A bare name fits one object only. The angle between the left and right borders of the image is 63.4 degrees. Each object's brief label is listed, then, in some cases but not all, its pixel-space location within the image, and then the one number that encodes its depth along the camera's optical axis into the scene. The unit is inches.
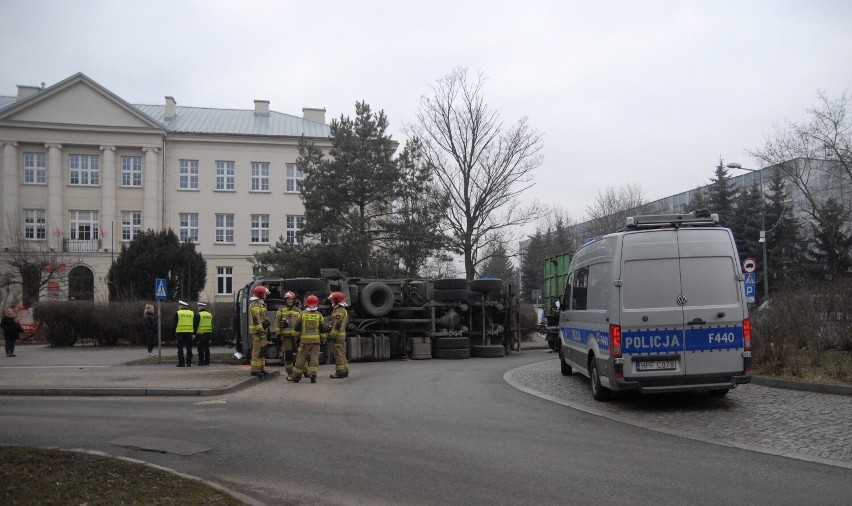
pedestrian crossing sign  871.7
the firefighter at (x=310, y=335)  556.4
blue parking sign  728.2
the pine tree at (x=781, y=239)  1619.1
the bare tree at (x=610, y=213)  2036.2
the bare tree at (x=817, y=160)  1373.0
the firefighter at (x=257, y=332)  584.4
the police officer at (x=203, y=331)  761.6
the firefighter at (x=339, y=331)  576.1
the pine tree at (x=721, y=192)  1814.7
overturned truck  813.2
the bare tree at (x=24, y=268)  1518.2
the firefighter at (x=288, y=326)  578.6
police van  398.0
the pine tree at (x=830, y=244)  1440.7
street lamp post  1174.3
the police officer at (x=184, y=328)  754.5
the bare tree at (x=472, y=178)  1449.3
